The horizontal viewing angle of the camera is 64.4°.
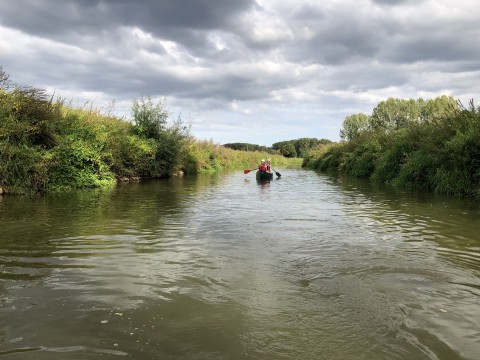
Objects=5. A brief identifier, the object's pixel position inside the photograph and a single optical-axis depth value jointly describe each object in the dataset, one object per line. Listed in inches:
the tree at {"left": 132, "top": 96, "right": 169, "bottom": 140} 1117.7
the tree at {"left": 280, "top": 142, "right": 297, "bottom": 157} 4411.9
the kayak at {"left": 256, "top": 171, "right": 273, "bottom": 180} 931.3
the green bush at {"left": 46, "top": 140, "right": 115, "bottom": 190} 642.2
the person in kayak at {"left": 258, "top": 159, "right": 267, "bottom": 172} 964.0
